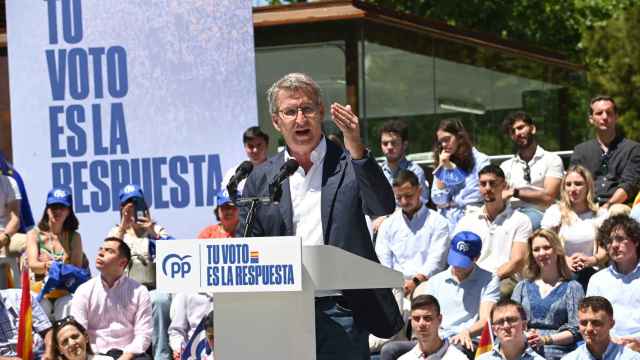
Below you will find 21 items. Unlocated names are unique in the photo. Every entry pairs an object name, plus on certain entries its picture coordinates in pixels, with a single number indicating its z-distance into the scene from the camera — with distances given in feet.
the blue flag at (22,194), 59.38
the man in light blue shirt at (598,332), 46.35
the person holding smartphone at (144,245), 57.49
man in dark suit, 27.80
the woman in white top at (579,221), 53.97
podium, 25.49
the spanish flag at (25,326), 53.19
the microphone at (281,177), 27.13
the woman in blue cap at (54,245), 57.99
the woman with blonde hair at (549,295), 49.82
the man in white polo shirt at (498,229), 55.21
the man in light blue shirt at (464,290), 52.87
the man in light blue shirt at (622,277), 49.35
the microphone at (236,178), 27.63
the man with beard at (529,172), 58.96
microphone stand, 27.01
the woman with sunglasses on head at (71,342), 51.66
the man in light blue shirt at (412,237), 56.56
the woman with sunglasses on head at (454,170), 60.07
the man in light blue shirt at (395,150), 62.38
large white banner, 58.13
